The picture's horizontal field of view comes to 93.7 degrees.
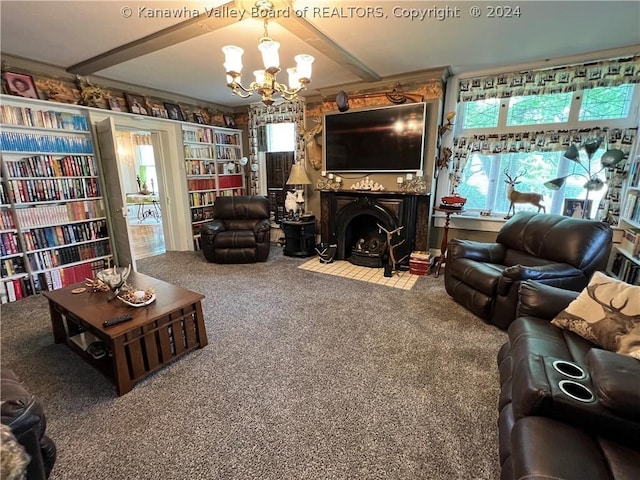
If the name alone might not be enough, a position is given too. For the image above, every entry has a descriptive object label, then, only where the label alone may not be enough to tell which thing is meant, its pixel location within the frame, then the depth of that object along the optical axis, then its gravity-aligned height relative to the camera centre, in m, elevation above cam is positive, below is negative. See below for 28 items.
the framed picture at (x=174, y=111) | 4.66 +0.94
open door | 3.57 -0.25
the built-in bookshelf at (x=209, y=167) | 5.05 +0.10
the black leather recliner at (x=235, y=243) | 4.34 -1.00
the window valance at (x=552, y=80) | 3.11 +1.02
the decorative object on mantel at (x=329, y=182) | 4.65 -0.15
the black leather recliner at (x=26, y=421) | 1.02 -0.85
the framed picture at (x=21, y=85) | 3.10 +0.91
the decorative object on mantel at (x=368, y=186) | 4.34 -0.20
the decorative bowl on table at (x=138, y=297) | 2.08 -0.87
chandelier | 2.02 +0.71
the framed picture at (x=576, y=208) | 3.42 -0.41
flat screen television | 3.95 +0.45
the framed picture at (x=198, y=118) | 5.09 +0.91
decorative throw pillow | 1.47 -0.74
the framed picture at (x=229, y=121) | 5.62 +0.95
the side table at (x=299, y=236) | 4.68 -0.99
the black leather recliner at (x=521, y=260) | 2.47 -0.80
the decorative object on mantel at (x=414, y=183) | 4.02 -0.15
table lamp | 4.68 -0.06
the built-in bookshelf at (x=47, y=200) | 3.17 -0.32
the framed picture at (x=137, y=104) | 4.15 +0.95
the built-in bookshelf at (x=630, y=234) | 2.87 -0.63
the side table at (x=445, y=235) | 3.79 -0.82
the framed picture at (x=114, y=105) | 3.95 +0.88
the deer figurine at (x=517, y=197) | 3.63 -0.30
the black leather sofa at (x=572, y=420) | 0.93 -0.87
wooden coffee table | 1.85 -1.03
